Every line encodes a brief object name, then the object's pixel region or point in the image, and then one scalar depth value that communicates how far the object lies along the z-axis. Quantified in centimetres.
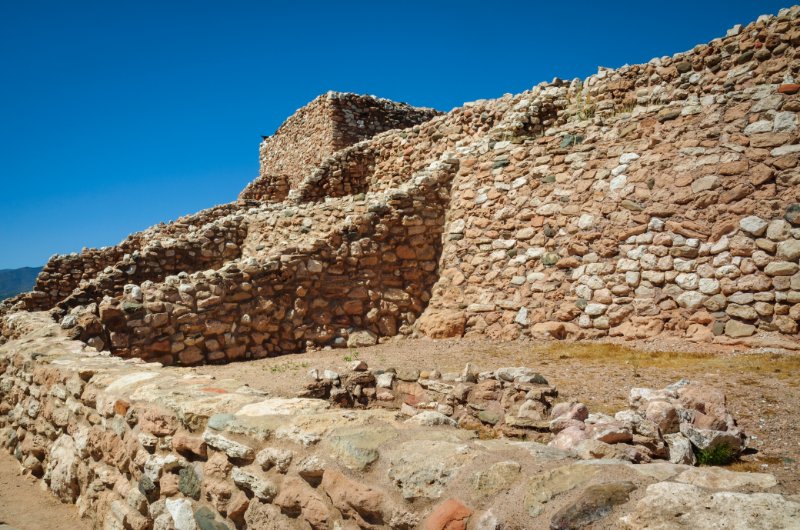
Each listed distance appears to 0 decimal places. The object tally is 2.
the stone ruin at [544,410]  332
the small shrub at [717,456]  335
